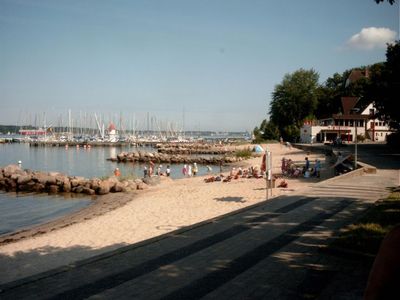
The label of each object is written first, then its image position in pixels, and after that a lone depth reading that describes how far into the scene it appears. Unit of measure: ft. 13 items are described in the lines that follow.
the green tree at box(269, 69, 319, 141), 301.84
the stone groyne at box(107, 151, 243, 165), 213.34
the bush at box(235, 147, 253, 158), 220.64
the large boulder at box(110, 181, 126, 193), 98.32
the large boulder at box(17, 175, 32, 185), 111.86
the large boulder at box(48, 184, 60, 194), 104.99
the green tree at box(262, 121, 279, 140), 323.16
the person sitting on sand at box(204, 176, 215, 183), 105.48
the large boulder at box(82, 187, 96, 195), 99.91
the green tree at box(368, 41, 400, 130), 108.59
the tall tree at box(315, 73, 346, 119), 289.45
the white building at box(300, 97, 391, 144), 233.96
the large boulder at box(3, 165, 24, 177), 122.29
